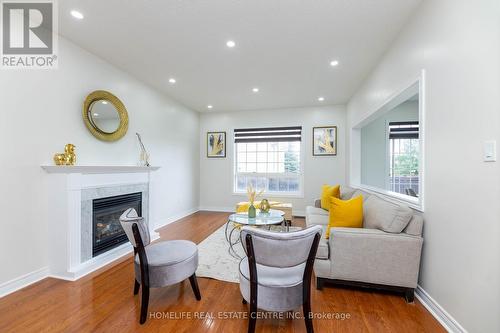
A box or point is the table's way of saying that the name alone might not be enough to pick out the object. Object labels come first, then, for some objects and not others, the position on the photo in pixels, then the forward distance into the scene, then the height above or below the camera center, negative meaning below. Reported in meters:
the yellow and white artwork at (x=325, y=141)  5.14 +0.62
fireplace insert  2.65 -0.74
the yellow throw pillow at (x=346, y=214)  2.35 -0.53
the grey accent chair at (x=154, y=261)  1.69 -0.81
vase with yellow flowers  3.04 -0.66
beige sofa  1.91 -0.82
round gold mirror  2.84 +0.72
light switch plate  1.25 +0.09
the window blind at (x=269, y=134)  5.46 +0.84
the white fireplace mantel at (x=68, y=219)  2.31 -0.59
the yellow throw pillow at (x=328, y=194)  3.82 -0.50
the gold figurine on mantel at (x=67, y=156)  2.40 +0.10
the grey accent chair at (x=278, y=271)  1.31 -0.78
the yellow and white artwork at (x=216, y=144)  5.82 +0.60
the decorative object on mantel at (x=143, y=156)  3.73 +0.16
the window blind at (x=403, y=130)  4.70 +0.81
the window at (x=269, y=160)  5.49 +0.16
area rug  2.39 -1.22
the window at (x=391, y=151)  4.68 +0.35
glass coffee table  2.80 -0.74
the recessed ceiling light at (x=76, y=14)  2.13 +1.53
